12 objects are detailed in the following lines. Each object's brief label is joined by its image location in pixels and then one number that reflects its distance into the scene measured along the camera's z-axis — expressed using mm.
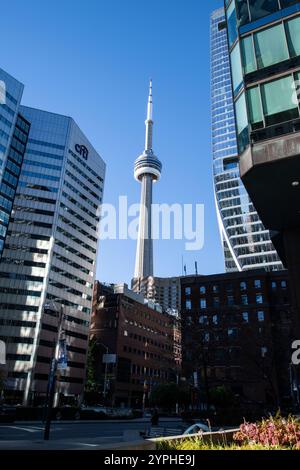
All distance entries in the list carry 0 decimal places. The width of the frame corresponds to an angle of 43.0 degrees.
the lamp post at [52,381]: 23869
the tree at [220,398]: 51406
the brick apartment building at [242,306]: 65750
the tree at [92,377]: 96500
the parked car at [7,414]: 33562
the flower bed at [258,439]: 8503
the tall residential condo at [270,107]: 18922
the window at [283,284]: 79106
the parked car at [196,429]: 15258
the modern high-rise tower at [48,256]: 89438
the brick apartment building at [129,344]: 103250
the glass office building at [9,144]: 96250
